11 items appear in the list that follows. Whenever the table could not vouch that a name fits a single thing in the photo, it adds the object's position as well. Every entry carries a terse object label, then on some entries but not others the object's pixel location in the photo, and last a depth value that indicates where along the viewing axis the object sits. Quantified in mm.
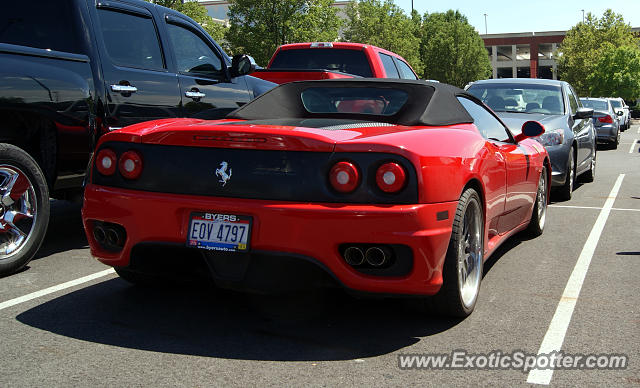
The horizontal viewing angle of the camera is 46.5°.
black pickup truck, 5035
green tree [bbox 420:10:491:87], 72500
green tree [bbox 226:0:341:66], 36250
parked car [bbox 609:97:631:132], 31562
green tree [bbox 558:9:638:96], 63781
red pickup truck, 10844
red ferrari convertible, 3506
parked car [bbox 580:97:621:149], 20891
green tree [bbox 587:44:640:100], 55844
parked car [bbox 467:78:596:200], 9008
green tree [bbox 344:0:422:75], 55844
